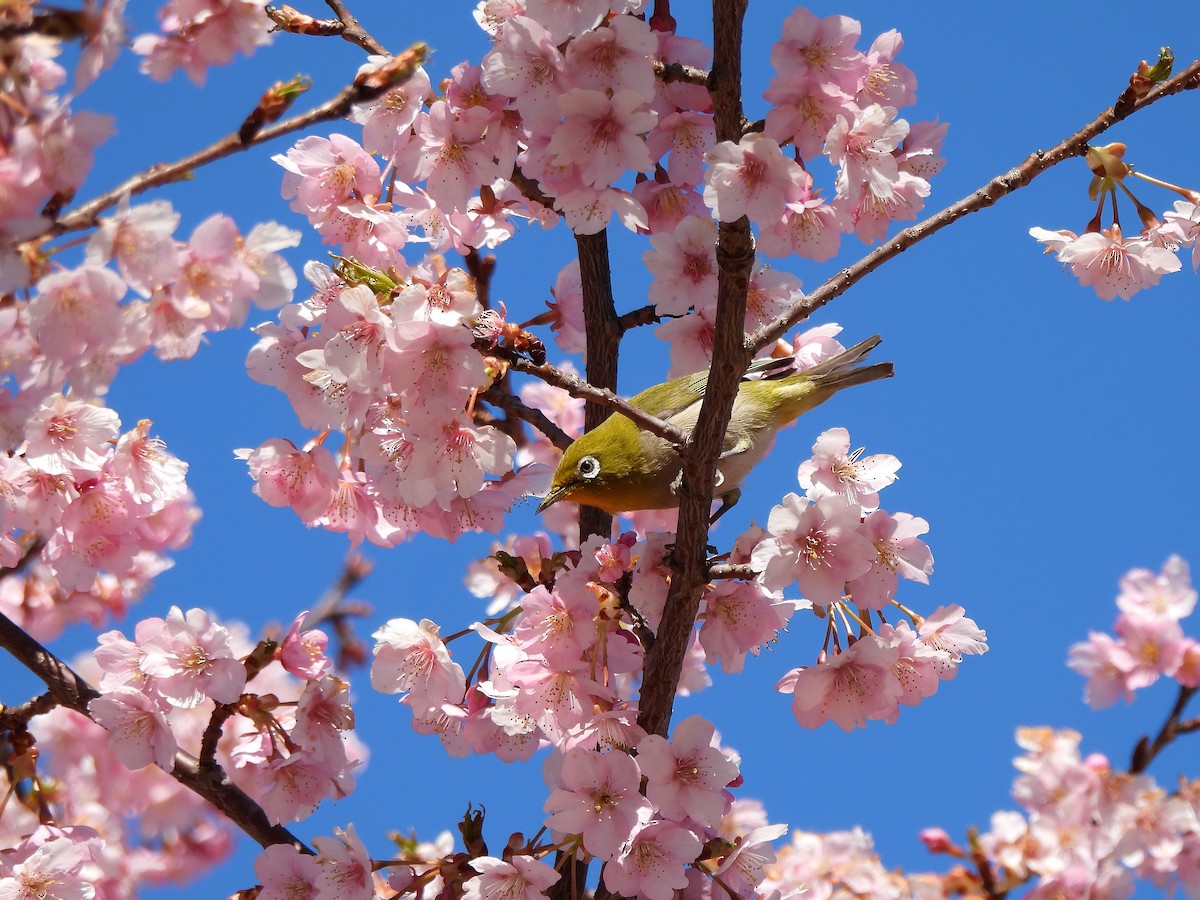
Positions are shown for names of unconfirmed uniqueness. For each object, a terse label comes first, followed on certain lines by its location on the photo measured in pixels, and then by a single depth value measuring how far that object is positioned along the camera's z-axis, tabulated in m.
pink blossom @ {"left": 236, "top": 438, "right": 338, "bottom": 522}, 7.50
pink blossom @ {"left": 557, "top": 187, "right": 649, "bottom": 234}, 6.56
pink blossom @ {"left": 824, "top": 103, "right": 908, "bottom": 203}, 6.20
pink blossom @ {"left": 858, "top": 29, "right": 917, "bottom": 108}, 6.89
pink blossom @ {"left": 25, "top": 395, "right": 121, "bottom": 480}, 6.90
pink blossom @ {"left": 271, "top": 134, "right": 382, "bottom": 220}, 7.36
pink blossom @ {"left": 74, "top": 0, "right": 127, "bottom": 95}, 4.15
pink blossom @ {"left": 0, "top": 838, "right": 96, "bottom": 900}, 6.69
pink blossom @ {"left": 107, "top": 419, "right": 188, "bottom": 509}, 7.41
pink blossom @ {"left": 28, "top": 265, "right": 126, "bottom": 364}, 4.43
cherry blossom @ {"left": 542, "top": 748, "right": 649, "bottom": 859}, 6.19
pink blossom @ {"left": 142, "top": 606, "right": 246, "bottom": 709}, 6.76
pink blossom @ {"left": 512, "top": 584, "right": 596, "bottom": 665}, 6.39
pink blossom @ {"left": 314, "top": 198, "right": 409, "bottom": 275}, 7.25
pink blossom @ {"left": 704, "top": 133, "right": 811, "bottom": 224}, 5.66
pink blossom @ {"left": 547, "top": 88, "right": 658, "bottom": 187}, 5.91
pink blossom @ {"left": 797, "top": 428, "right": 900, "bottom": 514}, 6.48
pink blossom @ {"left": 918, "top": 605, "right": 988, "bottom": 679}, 6.83
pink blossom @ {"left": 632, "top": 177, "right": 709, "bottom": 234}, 7.66
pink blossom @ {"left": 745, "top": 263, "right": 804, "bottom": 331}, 7.92
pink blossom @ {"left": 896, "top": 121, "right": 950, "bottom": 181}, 7.22
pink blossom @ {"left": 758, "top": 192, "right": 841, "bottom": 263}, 6.92
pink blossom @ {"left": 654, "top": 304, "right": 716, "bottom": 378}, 8.20
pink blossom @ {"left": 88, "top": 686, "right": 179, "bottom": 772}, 6.83
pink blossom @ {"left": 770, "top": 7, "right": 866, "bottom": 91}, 6.30
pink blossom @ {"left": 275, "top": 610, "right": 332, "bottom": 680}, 7.12
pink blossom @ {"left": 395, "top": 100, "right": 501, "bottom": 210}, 6.80
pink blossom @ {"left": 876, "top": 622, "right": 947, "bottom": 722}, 6.67
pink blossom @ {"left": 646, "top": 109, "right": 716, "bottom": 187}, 7.10
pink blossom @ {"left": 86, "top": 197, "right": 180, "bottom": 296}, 4.44
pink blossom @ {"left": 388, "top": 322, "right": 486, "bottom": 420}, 5.72
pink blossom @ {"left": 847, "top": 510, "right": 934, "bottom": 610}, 6.33
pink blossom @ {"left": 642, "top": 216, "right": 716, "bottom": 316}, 7.37
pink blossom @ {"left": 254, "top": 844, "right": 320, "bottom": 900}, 6.82
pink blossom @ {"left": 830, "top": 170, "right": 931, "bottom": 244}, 7.00
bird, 7.96
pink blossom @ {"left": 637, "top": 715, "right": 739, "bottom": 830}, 6.28
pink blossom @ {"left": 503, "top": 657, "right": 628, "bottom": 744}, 6.36
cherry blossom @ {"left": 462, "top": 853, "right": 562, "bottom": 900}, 6.17
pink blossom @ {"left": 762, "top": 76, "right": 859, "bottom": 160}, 6.24
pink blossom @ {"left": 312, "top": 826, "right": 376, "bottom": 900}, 6.59
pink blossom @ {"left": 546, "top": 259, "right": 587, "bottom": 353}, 8.95
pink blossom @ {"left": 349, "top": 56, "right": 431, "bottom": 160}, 6.99
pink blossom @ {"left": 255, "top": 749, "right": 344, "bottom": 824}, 7.21
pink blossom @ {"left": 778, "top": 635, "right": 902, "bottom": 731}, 6.48
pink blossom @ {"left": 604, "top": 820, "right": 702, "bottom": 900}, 6.28
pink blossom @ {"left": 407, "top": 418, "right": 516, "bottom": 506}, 6.32
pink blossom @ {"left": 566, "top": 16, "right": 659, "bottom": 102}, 5.82
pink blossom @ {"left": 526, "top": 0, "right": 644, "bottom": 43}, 5.79
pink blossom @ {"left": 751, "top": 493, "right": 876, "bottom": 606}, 5.99
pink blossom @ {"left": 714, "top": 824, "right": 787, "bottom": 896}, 6.65
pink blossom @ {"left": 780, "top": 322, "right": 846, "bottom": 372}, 8.57
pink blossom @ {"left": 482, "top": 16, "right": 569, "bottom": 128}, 6.08
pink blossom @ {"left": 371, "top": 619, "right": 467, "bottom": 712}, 7.03
